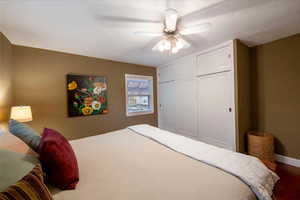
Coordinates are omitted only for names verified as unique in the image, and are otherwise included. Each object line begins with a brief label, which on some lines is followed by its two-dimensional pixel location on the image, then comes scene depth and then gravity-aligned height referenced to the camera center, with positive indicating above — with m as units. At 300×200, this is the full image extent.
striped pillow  0.48 -0.36
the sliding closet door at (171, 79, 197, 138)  3.13 -0.24
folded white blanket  0.85 -0.54
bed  0.77 -0.57
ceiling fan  1.53 +0.88
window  3.71 +0.16
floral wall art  2.79 +0.13
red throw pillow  0.79 -0.40
